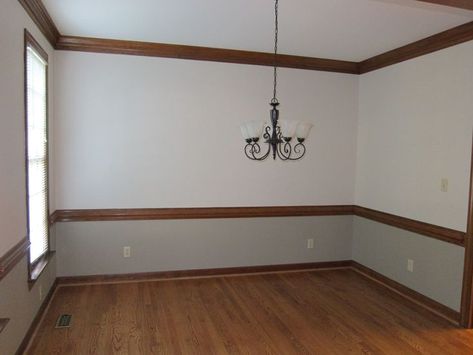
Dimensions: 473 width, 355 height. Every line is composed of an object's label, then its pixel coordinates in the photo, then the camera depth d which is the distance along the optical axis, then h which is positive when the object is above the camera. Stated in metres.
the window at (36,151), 2.81 +0.02
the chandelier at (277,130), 2.59 +0.21
